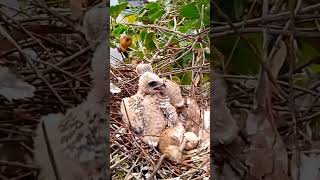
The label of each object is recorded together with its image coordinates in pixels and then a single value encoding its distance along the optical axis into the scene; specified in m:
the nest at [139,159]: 1.09
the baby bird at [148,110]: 1.20
